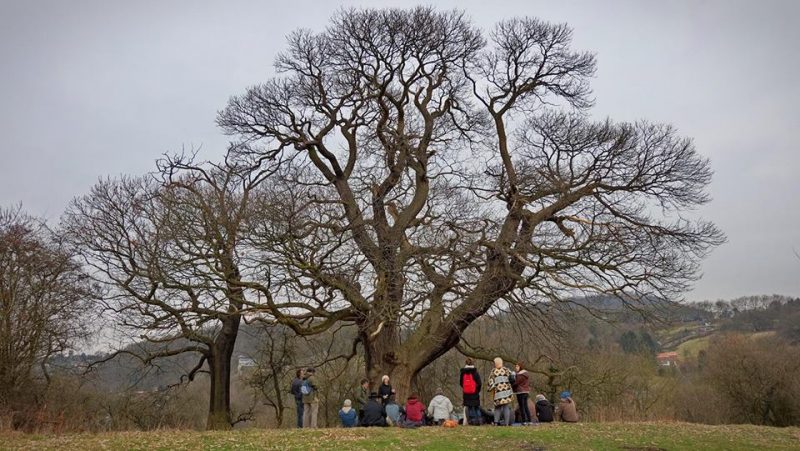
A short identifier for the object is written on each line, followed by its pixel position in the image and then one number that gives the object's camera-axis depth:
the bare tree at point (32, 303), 16.73
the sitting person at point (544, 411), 14.74
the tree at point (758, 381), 26.75
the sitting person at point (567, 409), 15.00
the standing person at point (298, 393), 16.47
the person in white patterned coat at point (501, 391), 13.86
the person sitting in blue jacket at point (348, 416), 14.82
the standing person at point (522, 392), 14.41
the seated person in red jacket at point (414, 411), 14.35
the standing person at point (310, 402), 16.41
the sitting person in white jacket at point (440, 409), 14.44
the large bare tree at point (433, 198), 16.83
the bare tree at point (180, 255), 17.02
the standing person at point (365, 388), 16.74
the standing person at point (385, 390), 15.08
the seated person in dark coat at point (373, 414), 14.24
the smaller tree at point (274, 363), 24.73
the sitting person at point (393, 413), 14.41
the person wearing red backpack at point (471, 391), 14.42
